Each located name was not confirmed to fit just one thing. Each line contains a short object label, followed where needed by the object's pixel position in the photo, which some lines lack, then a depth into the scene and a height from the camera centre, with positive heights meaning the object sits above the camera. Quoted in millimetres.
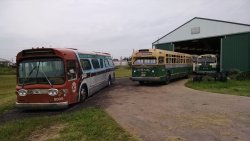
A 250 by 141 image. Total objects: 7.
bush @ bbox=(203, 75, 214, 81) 13037 -1095
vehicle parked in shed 18345 -126
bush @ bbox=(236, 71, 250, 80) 14186 -1042
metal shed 16608 +2897
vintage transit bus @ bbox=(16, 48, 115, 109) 6524 -508
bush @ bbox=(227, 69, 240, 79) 15855 -812
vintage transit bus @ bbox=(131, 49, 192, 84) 11841 -69
